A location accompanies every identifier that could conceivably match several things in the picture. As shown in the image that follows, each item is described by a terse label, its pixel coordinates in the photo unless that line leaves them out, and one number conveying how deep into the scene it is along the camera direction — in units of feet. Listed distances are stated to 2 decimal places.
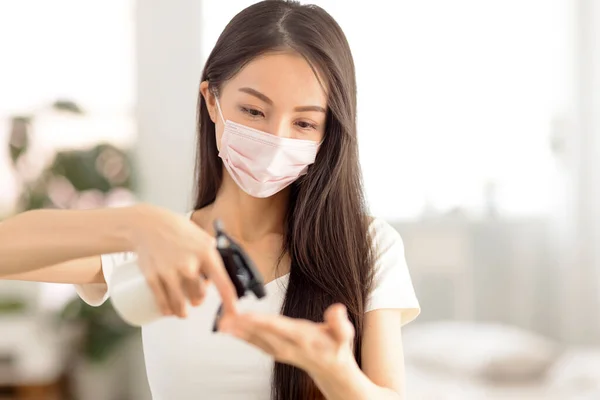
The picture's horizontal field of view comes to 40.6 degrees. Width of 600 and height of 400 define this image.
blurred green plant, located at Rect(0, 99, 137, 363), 11.39
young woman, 4.32
